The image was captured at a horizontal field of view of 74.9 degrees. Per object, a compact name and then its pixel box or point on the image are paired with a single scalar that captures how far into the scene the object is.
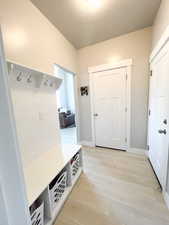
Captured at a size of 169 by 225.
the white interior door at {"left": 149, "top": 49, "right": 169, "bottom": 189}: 1.42
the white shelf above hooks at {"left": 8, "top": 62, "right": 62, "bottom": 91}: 1.27
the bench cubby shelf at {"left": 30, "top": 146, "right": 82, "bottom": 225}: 1.18
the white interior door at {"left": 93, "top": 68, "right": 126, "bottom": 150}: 2.55
